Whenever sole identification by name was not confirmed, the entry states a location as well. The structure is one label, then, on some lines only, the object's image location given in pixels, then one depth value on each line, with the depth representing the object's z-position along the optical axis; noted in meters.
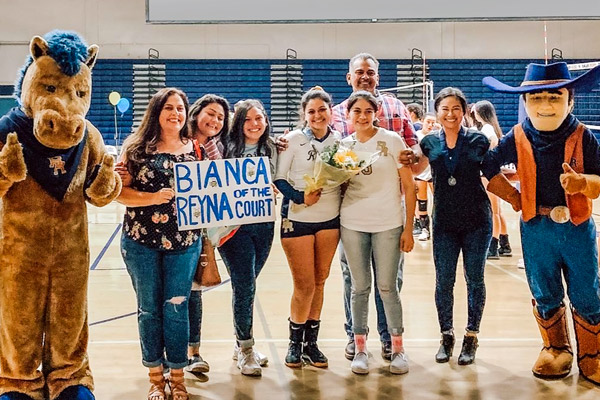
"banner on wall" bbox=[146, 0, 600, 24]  8.46
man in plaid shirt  3.65
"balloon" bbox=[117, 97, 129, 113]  14.13
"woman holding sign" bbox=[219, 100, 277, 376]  3.33
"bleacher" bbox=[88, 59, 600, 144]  14.87
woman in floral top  2.92
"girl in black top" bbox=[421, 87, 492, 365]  3.43
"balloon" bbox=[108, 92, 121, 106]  14.01
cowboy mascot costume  3.22
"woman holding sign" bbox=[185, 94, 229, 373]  3.33
